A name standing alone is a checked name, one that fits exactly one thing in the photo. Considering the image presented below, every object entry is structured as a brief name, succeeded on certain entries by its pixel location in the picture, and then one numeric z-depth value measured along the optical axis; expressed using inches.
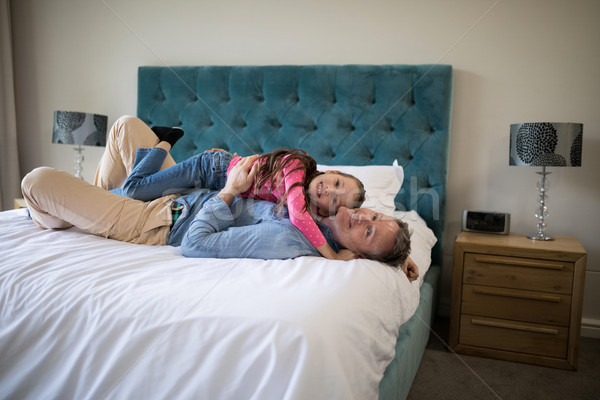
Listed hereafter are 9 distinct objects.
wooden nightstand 75.5
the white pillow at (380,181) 85.8
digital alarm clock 88.0
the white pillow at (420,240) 69.6
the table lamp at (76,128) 110.8
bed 31.9
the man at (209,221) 53.6
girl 57.2
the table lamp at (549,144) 79.8
